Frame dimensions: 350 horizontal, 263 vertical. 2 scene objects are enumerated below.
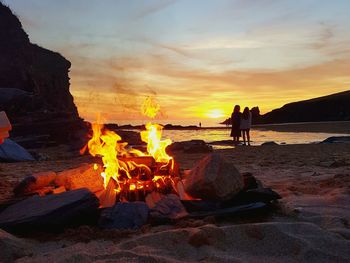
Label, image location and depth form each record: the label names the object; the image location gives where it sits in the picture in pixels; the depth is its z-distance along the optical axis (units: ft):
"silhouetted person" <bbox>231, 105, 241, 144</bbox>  65.87
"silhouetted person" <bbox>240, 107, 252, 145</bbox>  65.51
